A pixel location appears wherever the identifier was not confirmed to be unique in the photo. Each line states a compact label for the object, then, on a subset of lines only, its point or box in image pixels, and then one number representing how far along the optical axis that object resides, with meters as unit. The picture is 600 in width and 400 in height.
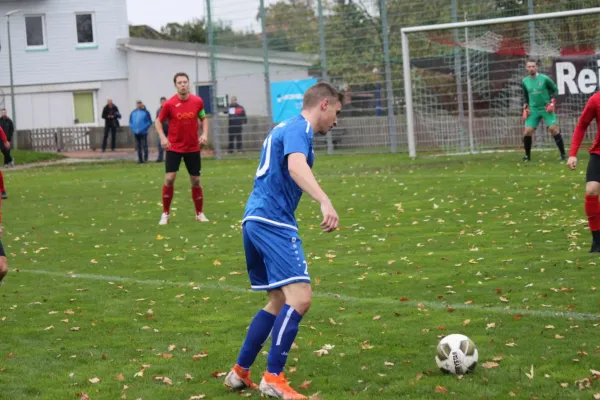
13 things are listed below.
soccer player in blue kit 8.67
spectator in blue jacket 48.16
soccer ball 9.06
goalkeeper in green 31.14
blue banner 43.78
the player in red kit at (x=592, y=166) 14.54
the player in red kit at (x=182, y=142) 22.14
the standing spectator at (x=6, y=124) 52.85
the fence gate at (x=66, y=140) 67.47
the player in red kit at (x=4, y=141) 13.30
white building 72.60
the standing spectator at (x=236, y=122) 46.52
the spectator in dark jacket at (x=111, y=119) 59.53
